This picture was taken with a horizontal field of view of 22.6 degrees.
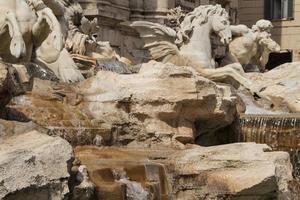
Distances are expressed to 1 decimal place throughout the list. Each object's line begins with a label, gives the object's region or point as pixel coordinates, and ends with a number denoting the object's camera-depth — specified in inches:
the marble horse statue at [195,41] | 638.5
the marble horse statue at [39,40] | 444.8
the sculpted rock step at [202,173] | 291.0
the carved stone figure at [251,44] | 755.4
